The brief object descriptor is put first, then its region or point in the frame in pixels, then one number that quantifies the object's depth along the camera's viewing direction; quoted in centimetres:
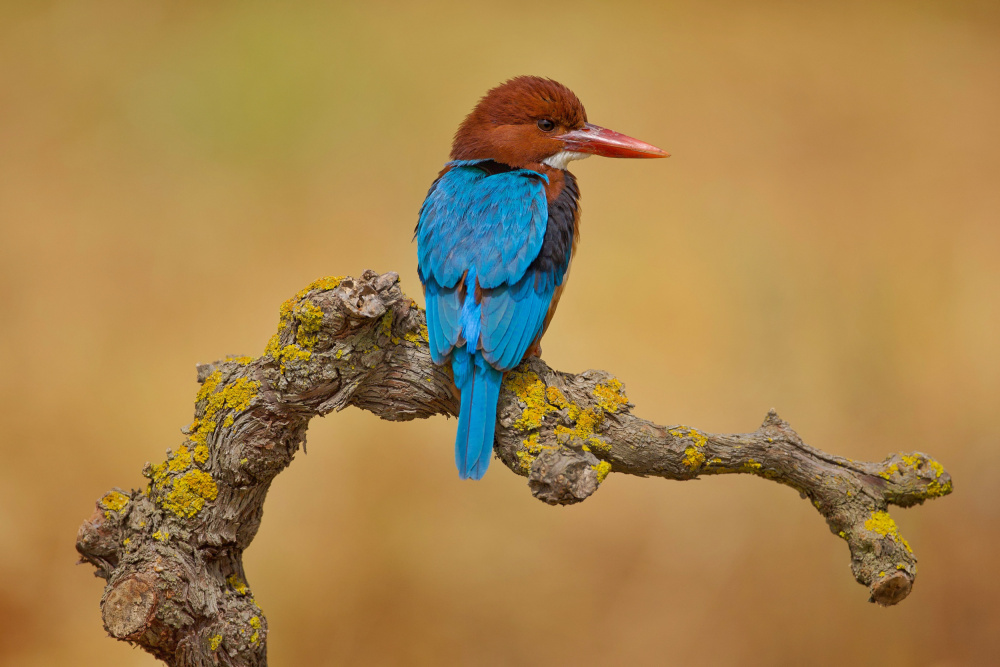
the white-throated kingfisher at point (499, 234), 876
